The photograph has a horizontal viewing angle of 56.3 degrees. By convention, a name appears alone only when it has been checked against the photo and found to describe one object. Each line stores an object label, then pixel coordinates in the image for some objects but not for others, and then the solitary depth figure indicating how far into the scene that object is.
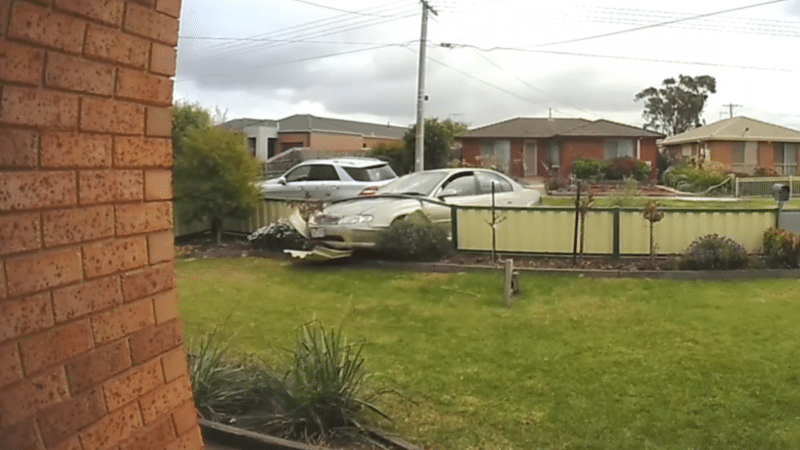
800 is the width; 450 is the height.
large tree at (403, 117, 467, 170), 35.69
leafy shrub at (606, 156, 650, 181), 39.22
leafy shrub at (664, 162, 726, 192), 33.06
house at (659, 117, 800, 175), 42.50
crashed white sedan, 11.55
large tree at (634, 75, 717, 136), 59.47
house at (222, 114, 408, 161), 48.38
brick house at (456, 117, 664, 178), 44.25
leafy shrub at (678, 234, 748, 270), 10.20
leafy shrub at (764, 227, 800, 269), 10.24
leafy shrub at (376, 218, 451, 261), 11.18
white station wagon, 18.16
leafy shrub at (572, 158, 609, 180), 39.28
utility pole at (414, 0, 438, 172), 27.06
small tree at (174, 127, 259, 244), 13.80
